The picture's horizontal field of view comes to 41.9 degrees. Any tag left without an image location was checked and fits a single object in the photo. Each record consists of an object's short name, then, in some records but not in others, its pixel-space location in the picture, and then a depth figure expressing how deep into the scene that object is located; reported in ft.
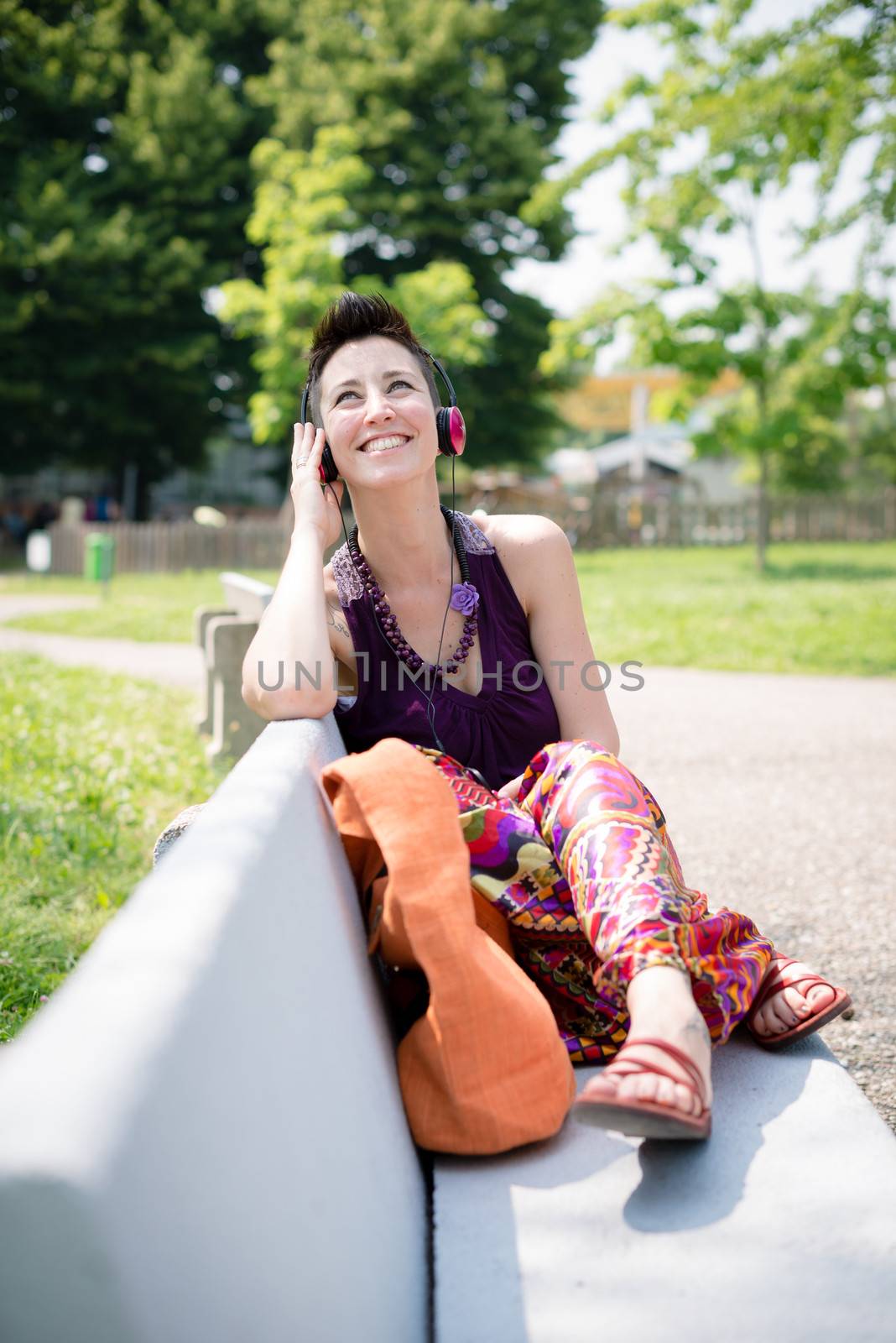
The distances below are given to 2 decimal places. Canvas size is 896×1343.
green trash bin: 54.60
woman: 6.12
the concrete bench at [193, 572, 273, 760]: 18.47
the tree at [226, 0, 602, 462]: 95.09
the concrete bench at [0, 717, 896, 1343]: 2.82
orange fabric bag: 5.59
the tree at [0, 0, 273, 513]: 89.97
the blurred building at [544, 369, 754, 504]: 129.49
